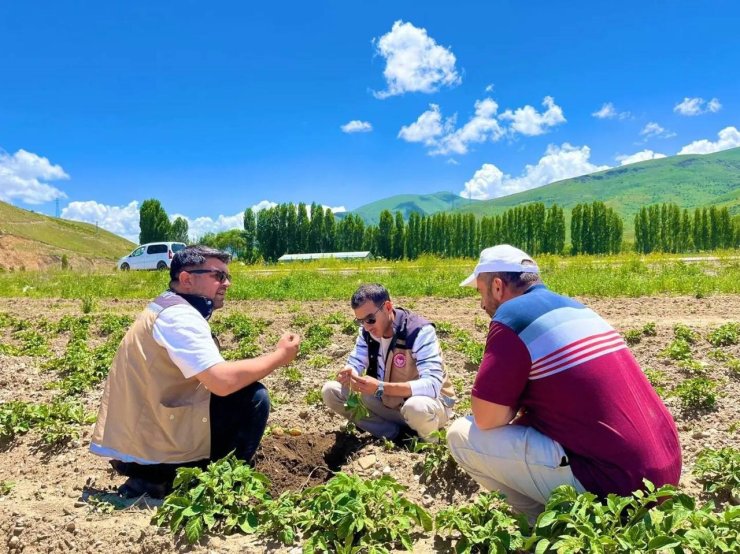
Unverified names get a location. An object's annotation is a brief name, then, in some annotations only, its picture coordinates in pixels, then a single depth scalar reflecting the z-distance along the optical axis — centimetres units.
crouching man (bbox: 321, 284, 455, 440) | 394
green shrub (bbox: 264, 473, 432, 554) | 239
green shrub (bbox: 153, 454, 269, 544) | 263
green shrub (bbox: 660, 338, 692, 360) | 646
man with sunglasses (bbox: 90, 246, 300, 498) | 300
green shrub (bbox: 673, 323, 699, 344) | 710
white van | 2851
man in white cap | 238
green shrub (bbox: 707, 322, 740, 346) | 675
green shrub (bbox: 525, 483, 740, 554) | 199
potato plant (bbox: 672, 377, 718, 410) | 491
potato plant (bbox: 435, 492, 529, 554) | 230
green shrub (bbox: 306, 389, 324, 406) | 568
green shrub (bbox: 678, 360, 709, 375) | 585
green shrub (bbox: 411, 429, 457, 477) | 348
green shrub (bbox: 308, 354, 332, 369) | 703
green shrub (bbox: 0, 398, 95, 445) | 451
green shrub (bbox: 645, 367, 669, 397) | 571
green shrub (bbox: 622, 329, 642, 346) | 742
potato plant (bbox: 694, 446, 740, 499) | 304
